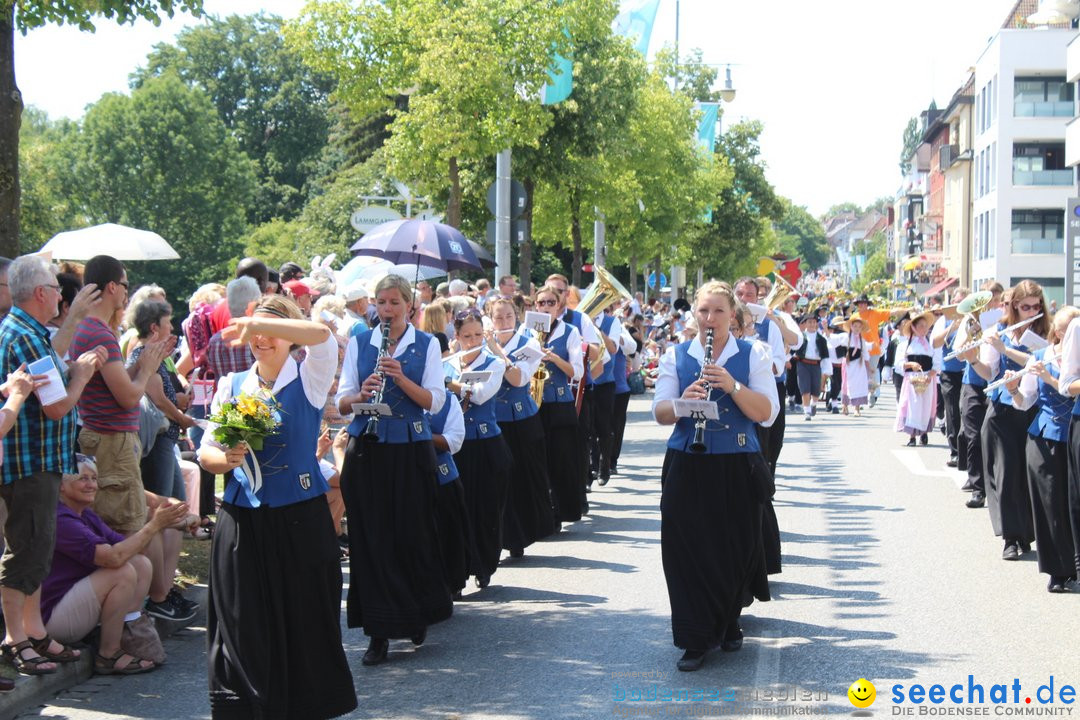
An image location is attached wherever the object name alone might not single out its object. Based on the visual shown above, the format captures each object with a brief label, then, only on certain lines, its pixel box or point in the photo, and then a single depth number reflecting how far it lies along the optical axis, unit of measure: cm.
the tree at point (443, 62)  2003
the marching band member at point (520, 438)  1035
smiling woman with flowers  560
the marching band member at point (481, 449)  934
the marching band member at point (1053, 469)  902
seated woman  700
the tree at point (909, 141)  13725
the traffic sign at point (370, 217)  2512
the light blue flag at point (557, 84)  2125
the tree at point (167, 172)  6475
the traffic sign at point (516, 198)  2027
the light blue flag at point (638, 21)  2758
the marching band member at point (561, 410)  1158
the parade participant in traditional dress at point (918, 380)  1928
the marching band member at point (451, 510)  823
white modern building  5816
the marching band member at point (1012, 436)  986
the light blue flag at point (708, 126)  4466
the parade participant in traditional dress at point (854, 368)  2533
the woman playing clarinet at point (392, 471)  747
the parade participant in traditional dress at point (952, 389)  1461
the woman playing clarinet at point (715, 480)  709
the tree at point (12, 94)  899
